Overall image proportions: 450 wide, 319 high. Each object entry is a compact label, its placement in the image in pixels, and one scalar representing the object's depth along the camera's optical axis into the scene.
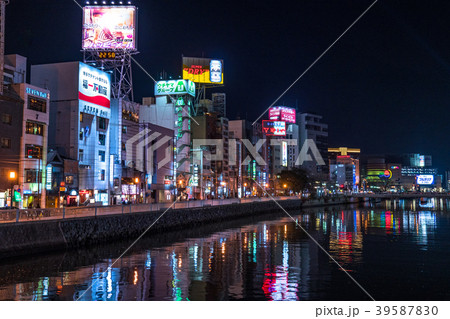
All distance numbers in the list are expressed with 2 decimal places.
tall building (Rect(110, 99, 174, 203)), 75.19
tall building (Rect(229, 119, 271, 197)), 131.54
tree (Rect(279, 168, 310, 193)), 134.50
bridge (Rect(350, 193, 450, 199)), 169.94
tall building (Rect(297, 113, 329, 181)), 196.12
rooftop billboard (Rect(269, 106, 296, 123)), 181.75
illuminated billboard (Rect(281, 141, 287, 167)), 169.88
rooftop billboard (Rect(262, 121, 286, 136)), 165.75
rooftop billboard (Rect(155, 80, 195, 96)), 103.00
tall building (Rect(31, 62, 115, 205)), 63.59
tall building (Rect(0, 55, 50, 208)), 49.50
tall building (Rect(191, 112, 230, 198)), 117.19
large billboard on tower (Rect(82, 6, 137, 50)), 69.38
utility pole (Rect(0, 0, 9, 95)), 46.75
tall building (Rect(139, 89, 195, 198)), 97.44
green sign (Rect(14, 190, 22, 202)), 46.41
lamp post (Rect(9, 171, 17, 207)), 49.93
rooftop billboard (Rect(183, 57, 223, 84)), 119.19
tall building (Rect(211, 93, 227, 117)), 142.38
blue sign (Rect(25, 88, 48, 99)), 52.62
